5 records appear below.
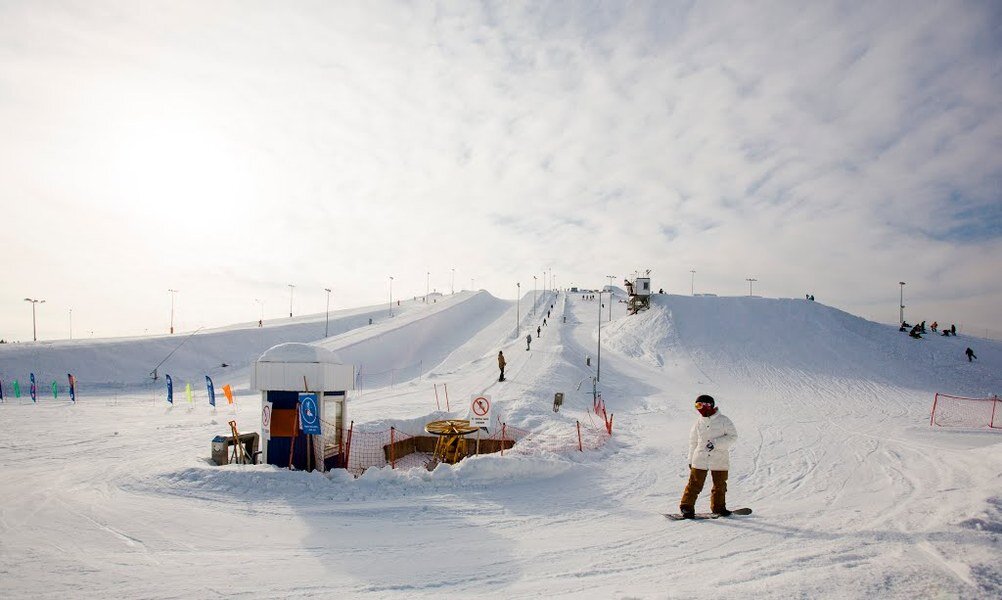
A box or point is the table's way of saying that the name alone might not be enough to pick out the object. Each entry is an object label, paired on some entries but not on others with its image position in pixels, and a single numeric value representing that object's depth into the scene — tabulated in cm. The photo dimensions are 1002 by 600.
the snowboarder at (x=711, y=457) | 779
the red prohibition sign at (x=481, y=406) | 1325
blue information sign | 1195
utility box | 1274
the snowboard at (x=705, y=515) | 790
